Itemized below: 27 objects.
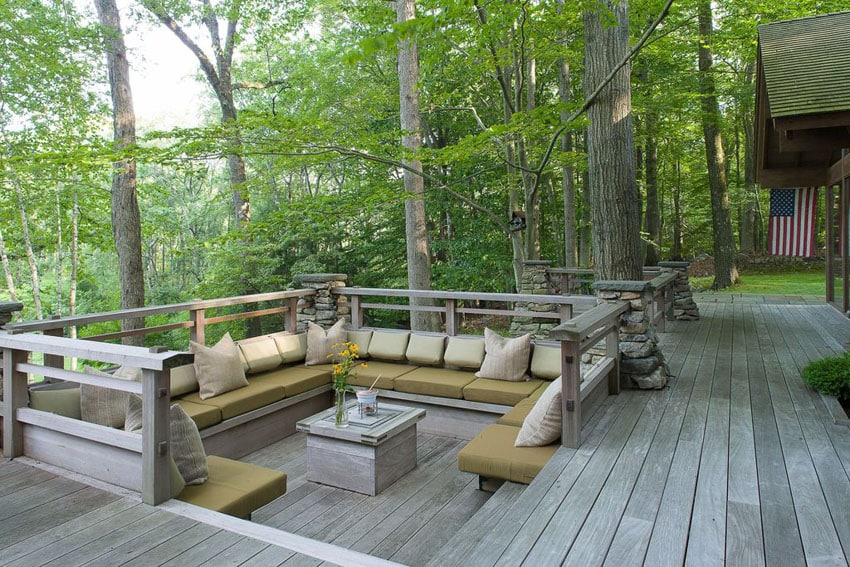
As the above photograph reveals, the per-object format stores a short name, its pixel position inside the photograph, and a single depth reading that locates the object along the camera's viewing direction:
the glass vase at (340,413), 4.28
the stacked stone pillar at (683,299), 8.53
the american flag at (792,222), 8.13
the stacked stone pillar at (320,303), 6.80
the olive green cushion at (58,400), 3.32
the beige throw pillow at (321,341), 6.28
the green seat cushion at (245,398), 4.78
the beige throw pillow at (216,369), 4.96
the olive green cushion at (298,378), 5.52
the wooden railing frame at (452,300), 5.18
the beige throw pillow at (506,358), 5.24
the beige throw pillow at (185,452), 2.82
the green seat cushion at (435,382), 5.27
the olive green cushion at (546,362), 5.18
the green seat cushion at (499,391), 4.95
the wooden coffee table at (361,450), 4.08
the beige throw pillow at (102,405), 3.45
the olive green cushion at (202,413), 4.47
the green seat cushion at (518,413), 4.07
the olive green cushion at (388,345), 6.12
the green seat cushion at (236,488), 2.78
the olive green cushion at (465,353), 5.59
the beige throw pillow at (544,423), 3.37
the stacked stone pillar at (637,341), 4.65
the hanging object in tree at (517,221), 9.01
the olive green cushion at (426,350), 5.87
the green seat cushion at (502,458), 3.18
